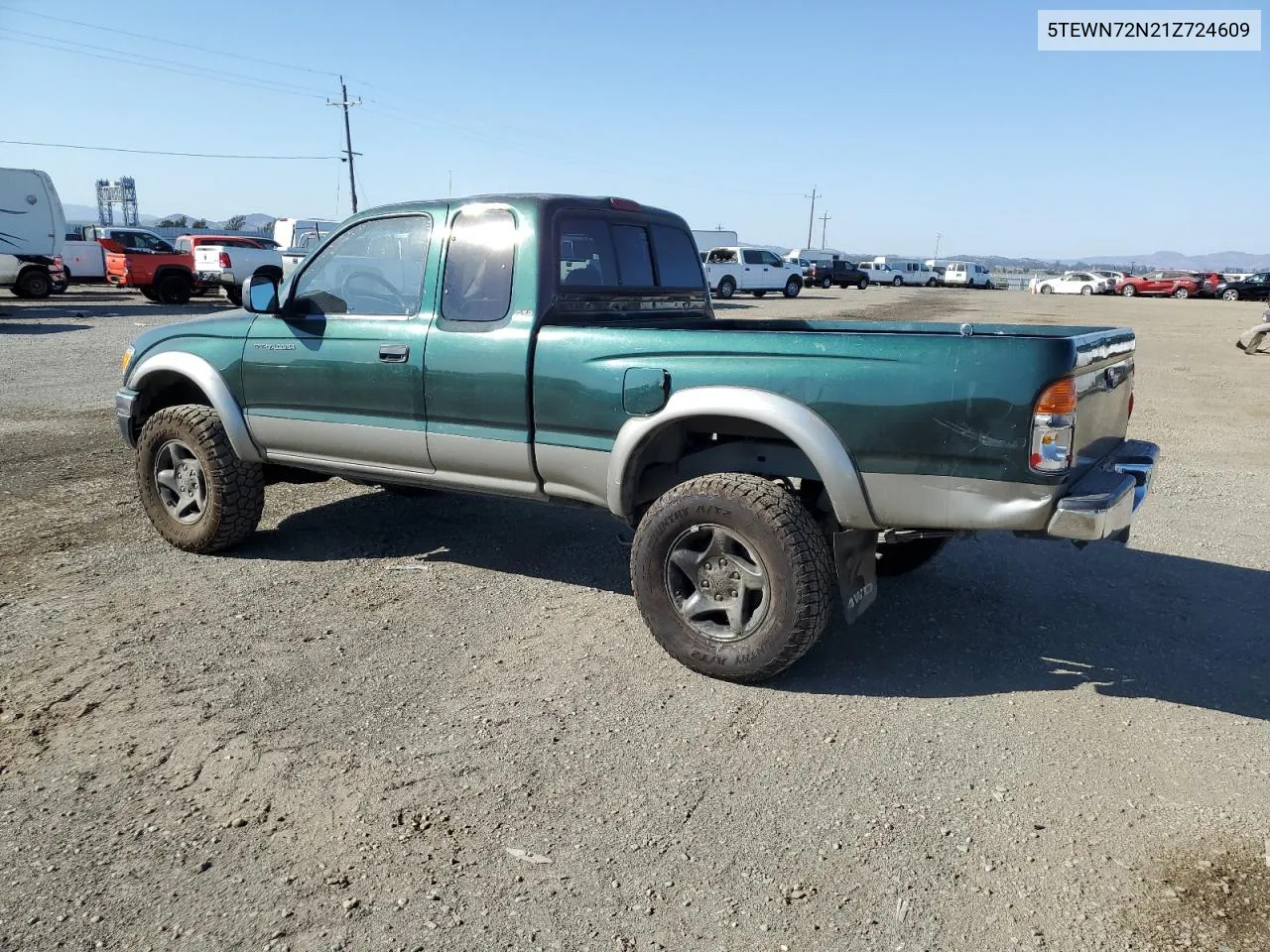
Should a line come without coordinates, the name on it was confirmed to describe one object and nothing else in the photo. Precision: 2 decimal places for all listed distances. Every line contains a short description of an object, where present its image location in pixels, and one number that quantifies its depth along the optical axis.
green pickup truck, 3.44
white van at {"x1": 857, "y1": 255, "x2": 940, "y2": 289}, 62.06
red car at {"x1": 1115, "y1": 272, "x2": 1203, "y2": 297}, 49.62
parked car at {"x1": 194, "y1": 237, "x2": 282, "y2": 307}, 24.84
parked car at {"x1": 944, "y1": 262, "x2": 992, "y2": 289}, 61.81
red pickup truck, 24.81
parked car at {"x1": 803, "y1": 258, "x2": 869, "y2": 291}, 53.69
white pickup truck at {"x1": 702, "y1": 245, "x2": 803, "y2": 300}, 34.75
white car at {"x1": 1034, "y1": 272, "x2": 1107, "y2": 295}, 54.75
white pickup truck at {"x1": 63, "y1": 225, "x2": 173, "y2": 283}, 25.44
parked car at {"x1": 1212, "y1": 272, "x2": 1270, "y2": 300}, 45.62
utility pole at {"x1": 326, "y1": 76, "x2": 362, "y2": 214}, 60.40
